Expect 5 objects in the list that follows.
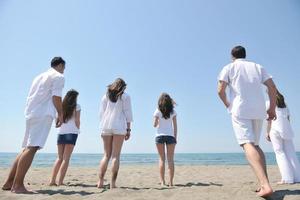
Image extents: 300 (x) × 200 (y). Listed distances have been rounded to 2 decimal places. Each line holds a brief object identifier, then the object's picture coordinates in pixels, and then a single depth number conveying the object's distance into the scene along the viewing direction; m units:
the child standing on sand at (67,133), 5.97
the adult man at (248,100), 4.16
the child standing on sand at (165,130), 6.45
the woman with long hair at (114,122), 5.28
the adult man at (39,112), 4.63
